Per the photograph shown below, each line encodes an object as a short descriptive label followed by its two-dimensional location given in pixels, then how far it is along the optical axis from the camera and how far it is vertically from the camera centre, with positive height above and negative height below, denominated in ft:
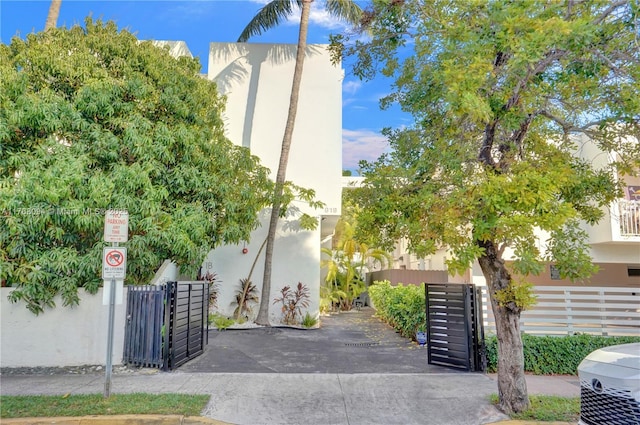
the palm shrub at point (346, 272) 61.67 -1.73
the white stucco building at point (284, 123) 46.47 +15.87
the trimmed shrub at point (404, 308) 33.68 -4.33
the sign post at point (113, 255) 20.40 +0.24
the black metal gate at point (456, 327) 25.72 -4.24
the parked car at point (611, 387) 10.08 -3.26
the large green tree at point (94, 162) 24.93 +6.46
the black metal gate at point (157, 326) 25.71 -4.26
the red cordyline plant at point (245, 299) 44.36 -4.22
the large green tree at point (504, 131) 15.19 +6.03
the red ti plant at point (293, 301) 44.78 -4.45
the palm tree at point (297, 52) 43.34 +23.60
